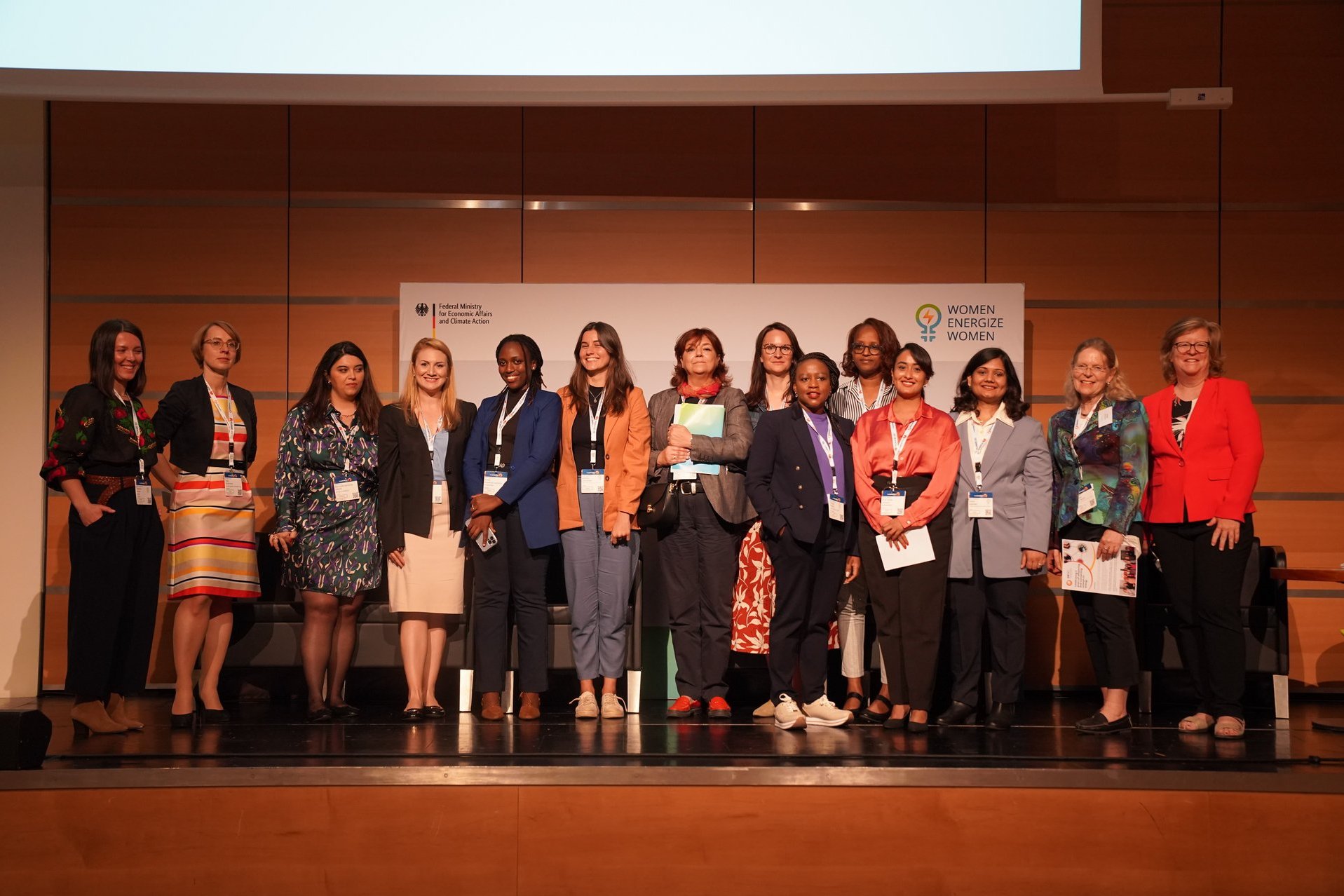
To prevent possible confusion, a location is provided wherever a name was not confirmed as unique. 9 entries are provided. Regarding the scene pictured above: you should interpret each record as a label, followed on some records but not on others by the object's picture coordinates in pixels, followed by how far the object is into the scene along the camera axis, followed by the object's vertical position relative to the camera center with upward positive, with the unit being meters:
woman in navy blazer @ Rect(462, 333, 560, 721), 4.21 -0.34
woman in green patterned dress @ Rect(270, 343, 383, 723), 4.21 -0.22
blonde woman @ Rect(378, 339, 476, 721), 4.27 -0.22
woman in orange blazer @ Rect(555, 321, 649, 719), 4.27 -0.21
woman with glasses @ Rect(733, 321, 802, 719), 4.29 -0.58
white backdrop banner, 5.23 +0.68
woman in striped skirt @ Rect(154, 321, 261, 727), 4.16 -0.20
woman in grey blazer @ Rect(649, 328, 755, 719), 4.25 -0.40
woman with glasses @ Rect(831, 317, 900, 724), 4.36 +0.25
